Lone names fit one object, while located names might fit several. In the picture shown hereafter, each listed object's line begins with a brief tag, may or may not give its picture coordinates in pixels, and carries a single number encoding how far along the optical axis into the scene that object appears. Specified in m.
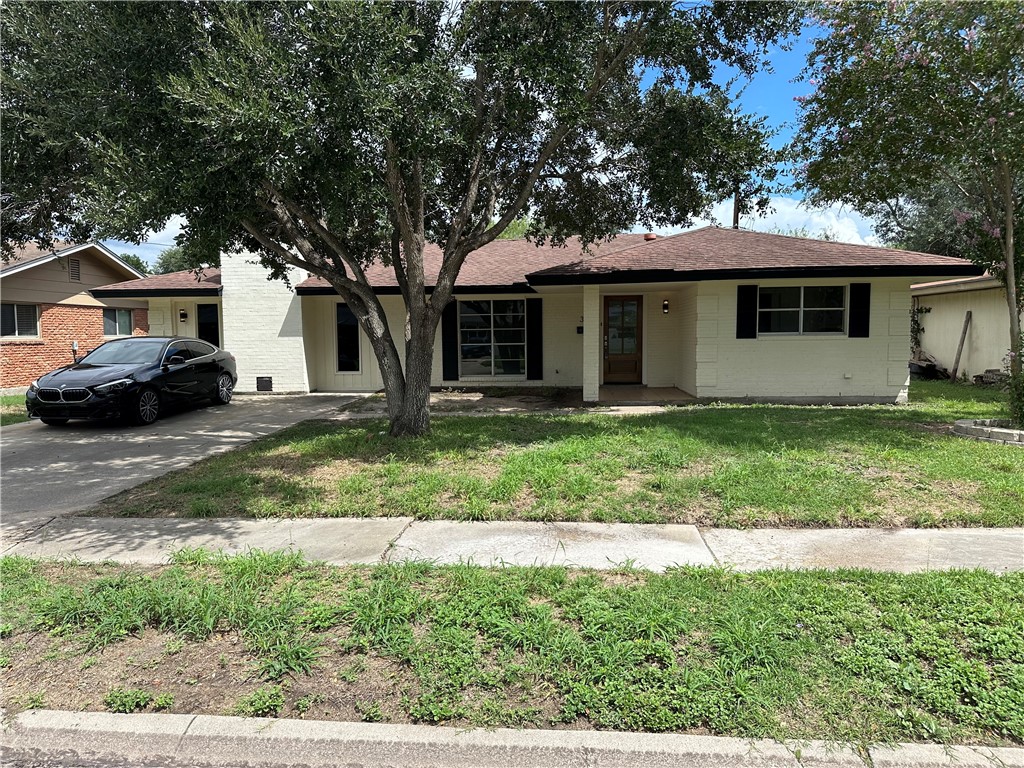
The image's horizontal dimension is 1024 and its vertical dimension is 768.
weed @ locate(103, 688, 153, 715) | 2.93
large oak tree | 5.55
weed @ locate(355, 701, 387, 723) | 2.84
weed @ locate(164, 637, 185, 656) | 3.32
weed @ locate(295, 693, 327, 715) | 2.91
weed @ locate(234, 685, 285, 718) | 2.89
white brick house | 12.07
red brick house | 17.66
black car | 10.20
